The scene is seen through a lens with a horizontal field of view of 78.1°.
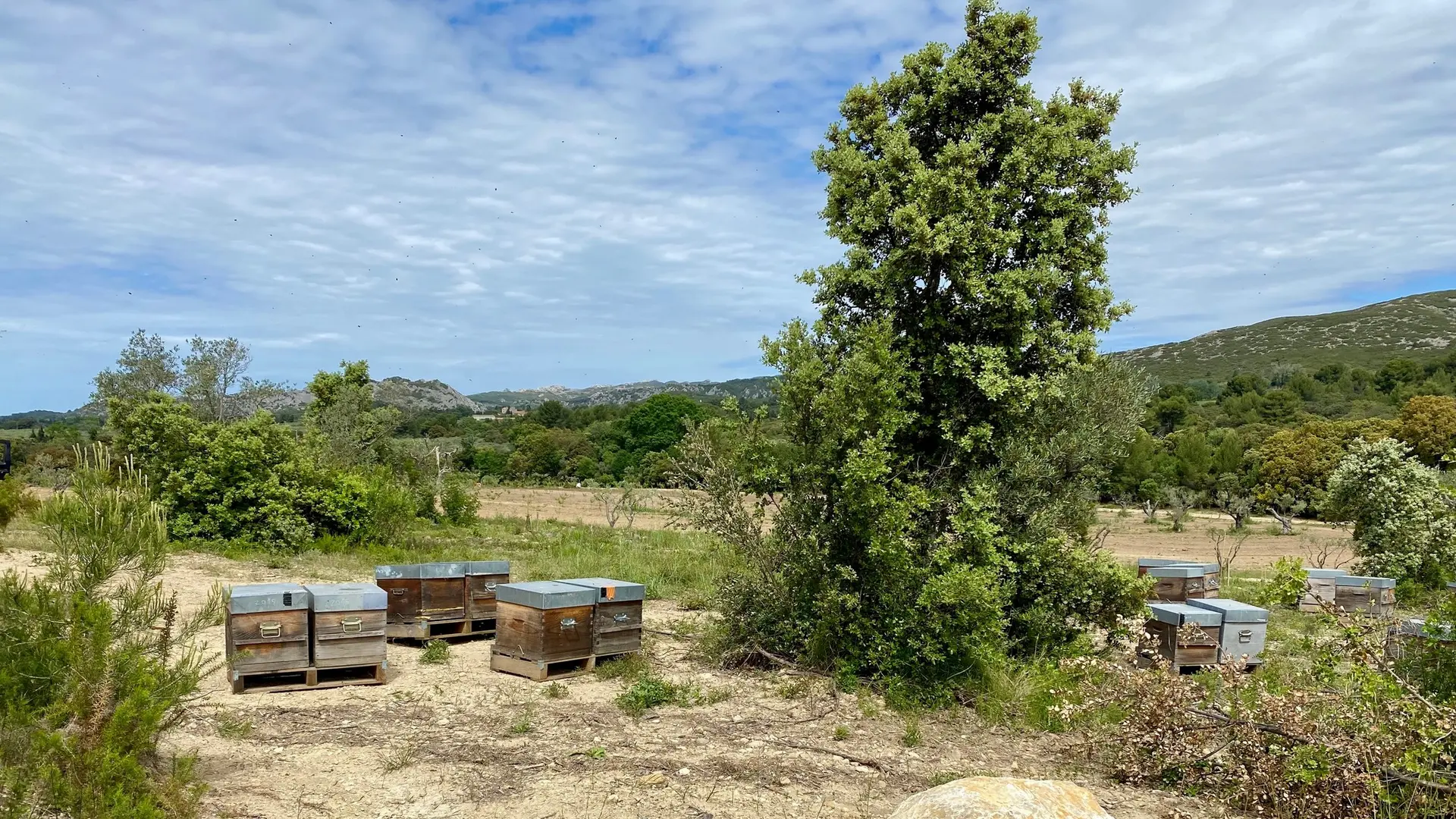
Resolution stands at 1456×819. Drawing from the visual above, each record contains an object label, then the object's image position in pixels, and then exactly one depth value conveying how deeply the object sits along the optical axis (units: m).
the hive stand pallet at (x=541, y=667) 9.77
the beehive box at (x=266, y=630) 8.86
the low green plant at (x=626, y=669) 10.09
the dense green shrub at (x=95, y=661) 4.94
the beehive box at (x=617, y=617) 10.34
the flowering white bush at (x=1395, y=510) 16.84
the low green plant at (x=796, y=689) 9.48
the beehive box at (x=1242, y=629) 10.59
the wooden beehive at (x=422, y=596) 11.34
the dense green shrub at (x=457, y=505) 27.09
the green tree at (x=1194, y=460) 47.59
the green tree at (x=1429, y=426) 41.56
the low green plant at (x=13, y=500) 19.72
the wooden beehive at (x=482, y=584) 11.80
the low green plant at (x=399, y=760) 7.05
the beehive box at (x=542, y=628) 9.75
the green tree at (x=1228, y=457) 47.53
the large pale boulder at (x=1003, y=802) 4.81
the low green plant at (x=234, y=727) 7.67
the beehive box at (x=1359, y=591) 13.91
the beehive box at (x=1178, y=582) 13.61
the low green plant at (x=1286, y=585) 6.77
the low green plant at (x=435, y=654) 10.67
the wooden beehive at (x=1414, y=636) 7.07
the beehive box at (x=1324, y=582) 14.17
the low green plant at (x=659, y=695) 8.93
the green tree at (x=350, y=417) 29.97
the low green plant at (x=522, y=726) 8.08
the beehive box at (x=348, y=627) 9.27
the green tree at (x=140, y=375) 33.56
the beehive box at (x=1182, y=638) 10.16
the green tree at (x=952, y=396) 9.43
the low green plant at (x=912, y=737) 8.10
